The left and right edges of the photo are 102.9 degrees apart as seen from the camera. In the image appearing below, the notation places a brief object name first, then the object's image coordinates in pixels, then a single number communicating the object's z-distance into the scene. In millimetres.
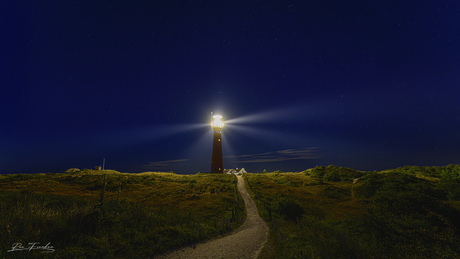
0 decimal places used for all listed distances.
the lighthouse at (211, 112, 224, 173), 49625
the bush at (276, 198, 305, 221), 18577
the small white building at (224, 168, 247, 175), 70469
